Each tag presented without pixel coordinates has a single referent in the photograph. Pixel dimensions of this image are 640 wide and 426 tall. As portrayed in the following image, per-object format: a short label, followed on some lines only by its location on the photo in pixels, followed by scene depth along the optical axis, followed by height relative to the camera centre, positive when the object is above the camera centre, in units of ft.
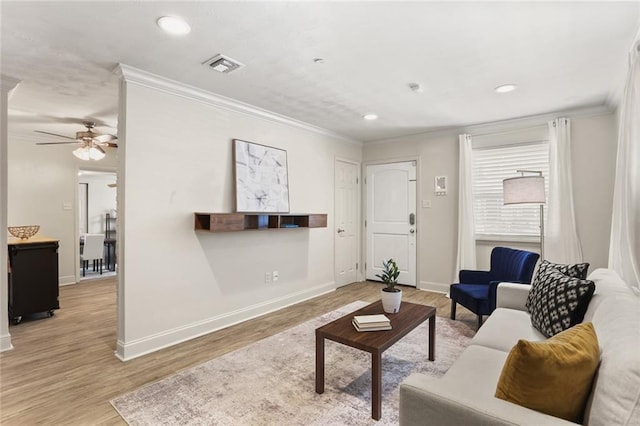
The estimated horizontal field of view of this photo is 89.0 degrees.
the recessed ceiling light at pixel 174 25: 6.71 +4.00
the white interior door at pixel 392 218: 17.25 -0.25
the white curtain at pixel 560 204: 12.58 +0.39
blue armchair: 10.09 -2.29
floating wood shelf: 10.57 -0.29
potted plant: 8.24 -2.04
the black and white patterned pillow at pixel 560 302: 5.87 -1.66
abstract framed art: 12.00 +1.38
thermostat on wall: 16.03 +1.42
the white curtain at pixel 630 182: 6.86 +0.70
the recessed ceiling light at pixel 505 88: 10.33 +4.07
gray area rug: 6.39 -3.97
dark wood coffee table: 6.31 -2.60
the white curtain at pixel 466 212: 14.85 +0.08
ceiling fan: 14.26 +3.17
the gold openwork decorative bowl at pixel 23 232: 12.30 -0.73
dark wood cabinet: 11.71 -2.38
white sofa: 3.10 -2.04
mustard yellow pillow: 3.40 -1.74
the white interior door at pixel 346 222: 17.16 -0.45
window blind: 13.80 +1.22
